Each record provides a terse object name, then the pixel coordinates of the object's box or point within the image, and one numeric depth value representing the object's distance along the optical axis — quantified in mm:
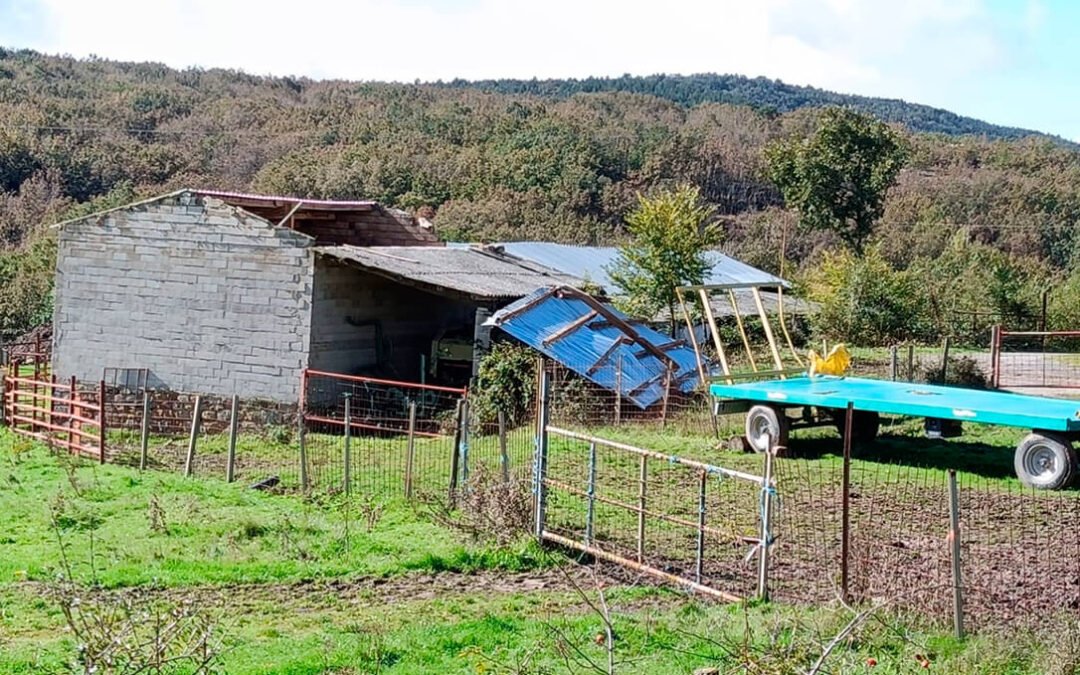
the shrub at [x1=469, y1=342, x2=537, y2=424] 21094
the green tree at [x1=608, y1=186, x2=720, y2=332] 26938
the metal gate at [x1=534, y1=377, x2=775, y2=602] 10430
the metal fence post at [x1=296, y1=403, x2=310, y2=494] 15336
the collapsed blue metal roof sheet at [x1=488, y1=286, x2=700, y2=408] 21906
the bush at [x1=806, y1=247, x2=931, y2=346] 31750
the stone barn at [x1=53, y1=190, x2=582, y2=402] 22734
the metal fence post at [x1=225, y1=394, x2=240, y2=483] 16217
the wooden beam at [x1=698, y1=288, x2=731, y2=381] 17766
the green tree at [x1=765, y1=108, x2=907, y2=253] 39844
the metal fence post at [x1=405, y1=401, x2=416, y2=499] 14109
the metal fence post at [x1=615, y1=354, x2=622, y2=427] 19766
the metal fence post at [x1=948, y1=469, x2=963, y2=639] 8727
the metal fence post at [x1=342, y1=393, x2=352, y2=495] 14867
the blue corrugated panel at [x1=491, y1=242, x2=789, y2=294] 31500
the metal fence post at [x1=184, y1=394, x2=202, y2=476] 16903
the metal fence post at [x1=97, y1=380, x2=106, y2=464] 18188
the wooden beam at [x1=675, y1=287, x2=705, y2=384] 17547
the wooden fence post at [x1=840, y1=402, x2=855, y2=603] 9195
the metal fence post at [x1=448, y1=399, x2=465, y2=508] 13906
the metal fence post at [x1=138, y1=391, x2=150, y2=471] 17484
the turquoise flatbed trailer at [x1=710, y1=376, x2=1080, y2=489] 14250
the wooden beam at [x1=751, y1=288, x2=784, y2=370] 19078
